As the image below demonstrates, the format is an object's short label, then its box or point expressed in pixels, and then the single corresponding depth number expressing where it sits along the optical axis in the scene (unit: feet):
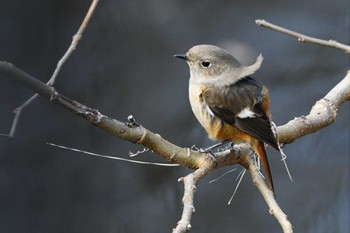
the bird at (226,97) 18.11
